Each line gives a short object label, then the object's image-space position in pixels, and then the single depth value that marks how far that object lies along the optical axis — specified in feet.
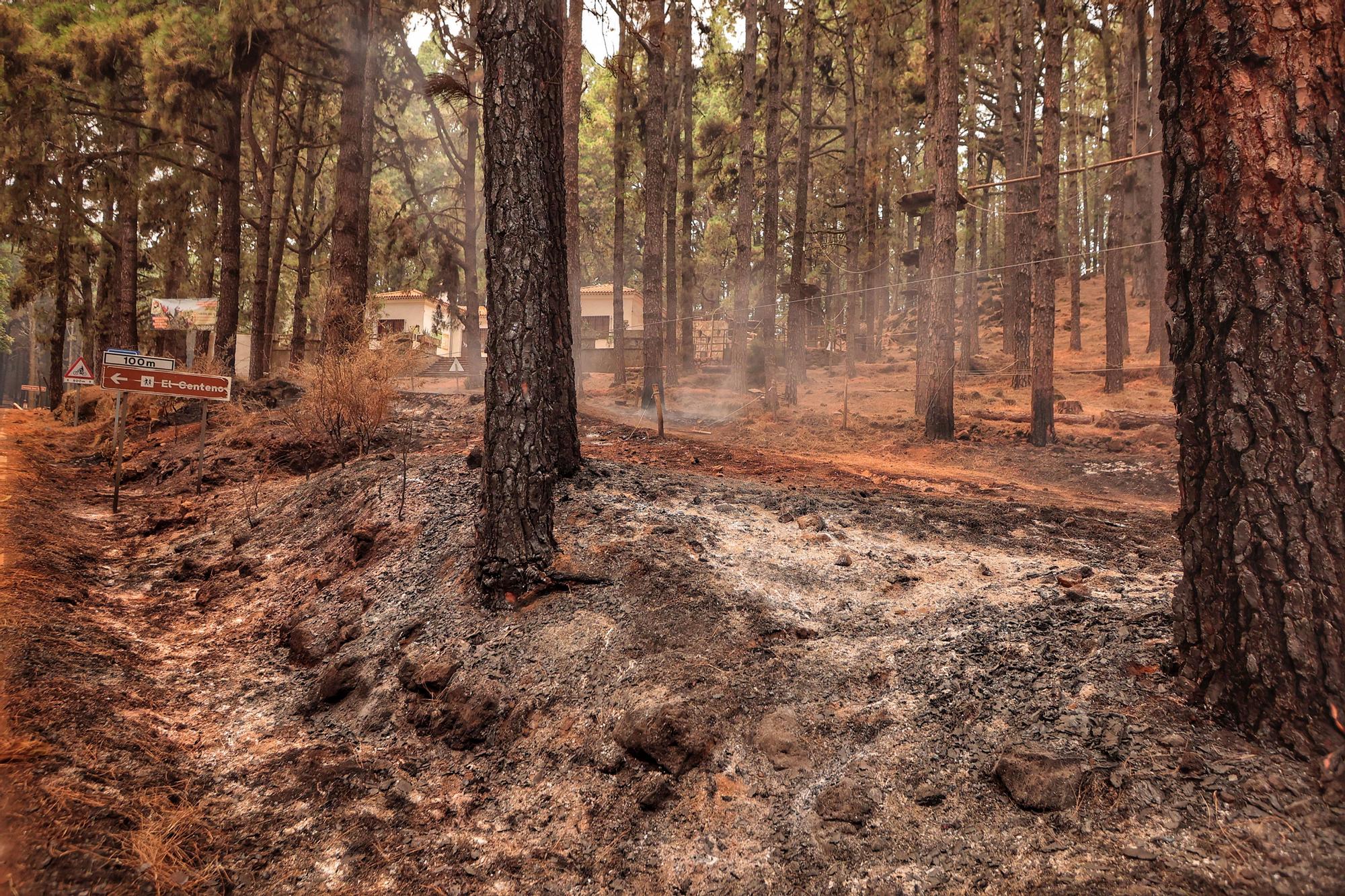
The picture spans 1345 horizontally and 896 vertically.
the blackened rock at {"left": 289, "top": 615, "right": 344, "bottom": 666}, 16.12
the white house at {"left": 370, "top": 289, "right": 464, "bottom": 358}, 117.91
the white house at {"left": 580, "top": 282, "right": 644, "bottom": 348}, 123.24
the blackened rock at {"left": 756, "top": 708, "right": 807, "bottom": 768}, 10.84
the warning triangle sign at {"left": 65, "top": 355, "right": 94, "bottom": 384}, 60.75
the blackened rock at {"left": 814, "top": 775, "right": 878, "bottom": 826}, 9.44
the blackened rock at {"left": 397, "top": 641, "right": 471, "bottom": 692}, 13.67
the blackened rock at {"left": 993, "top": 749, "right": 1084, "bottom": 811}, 8.35
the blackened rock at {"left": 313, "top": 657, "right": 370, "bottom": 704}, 14.32
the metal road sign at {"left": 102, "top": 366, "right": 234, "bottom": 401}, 25.73
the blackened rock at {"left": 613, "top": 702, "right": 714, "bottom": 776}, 11.09
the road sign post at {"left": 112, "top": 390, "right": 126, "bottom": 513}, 27.45
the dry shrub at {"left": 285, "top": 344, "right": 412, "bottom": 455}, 29.01
